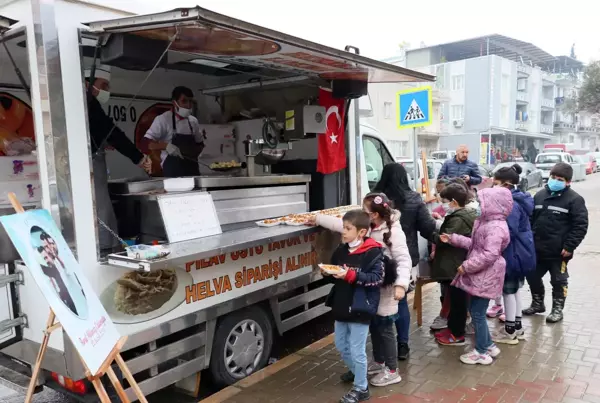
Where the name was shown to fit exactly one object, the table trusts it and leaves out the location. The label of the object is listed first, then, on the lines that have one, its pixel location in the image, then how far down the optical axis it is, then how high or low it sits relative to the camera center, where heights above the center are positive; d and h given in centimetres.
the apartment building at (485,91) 3903 +455
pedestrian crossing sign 732 +61
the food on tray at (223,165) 535 -16
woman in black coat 418 -64
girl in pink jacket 389 -96
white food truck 280 -35
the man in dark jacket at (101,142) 337 +9
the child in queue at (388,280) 348 -97
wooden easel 245 -112
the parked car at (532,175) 2138 -145
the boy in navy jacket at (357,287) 323 -96
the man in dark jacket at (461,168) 702 -34
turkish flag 514 +10
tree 2708 +295
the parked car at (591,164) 3290 -162
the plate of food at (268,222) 416 -64
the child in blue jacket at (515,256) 438 -103
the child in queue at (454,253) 416 -96
